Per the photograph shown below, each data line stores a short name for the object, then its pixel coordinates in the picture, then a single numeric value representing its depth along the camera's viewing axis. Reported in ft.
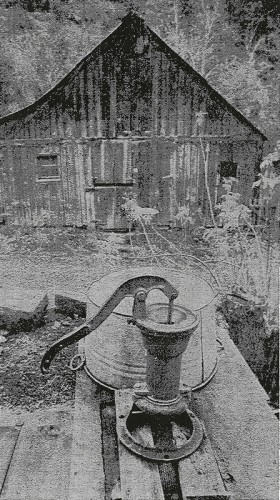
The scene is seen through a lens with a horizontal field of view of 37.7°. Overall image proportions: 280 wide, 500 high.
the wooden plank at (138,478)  4.83
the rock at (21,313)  13.30
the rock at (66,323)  13.44
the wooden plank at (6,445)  6.89
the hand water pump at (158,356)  5.47
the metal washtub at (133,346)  7.26
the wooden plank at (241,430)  5.56
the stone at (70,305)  13.89
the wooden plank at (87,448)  5.40
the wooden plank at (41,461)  6.57
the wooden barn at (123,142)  24.26
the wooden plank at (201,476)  4.83
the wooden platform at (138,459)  5.10
